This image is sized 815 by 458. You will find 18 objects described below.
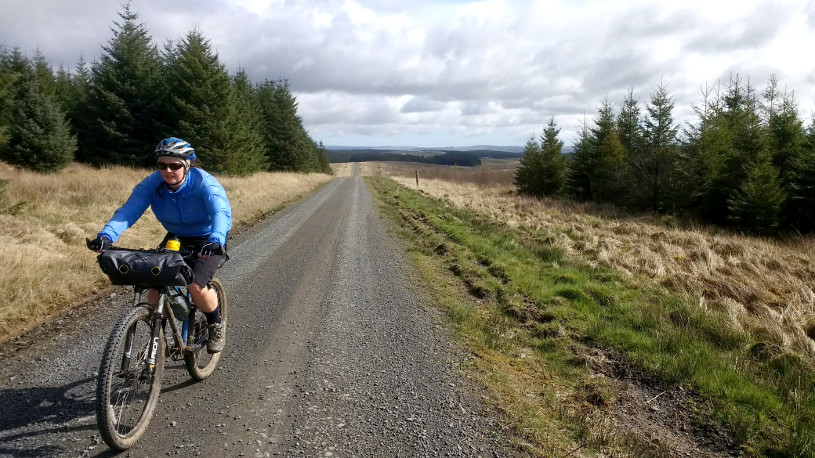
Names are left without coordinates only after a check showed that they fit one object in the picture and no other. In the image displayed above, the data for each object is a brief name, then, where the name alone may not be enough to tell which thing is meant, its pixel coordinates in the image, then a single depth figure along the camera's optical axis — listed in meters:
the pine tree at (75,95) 25.97
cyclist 3.22
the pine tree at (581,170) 25.94
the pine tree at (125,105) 24.52
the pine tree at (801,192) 15.24
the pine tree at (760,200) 15.41
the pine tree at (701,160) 18.25
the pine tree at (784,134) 17.45
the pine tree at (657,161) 20.35
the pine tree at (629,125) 24.94
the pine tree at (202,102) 24.61
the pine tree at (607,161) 22.97
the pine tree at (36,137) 17.59
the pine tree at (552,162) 27.97
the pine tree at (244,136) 26.97
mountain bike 2.61
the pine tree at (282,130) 43.53
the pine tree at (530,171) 29.03
